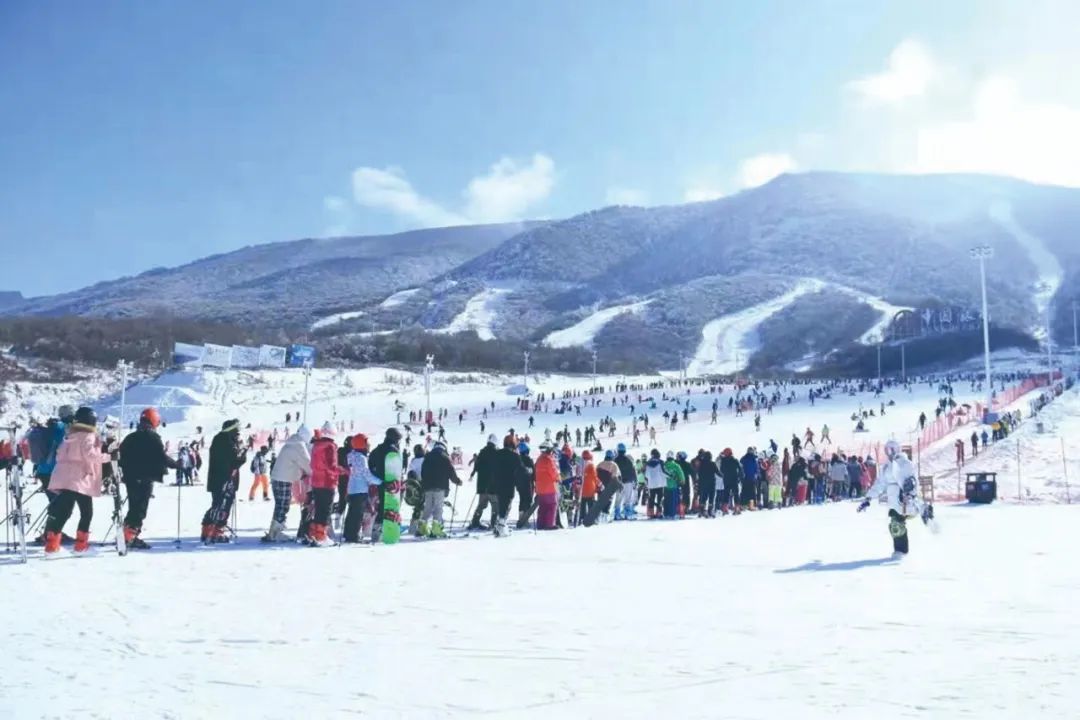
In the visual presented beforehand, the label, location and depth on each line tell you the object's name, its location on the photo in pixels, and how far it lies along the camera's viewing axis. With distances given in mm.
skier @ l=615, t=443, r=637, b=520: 14273
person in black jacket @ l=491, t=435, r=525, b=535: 11211
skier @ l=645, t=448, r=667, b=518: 14672
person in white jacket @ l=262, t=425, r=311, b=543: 9477
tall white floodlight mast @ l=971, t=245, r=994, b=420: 44806
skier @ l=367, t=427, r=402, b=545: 9852
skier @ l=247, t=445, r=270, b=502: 18830
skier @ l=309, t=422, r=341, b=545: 9242
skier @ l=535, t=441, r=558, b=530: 11719
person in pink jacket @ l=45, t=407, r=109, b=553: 8039
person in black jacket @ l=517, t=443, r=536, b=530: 11930
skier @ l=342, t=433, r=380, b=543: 9758
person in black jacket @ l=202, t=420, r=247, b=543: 9203
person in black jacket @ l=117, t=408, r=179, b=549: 8570
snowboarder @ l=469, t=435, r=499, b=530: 11172
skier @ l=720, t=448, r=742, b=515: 15633
